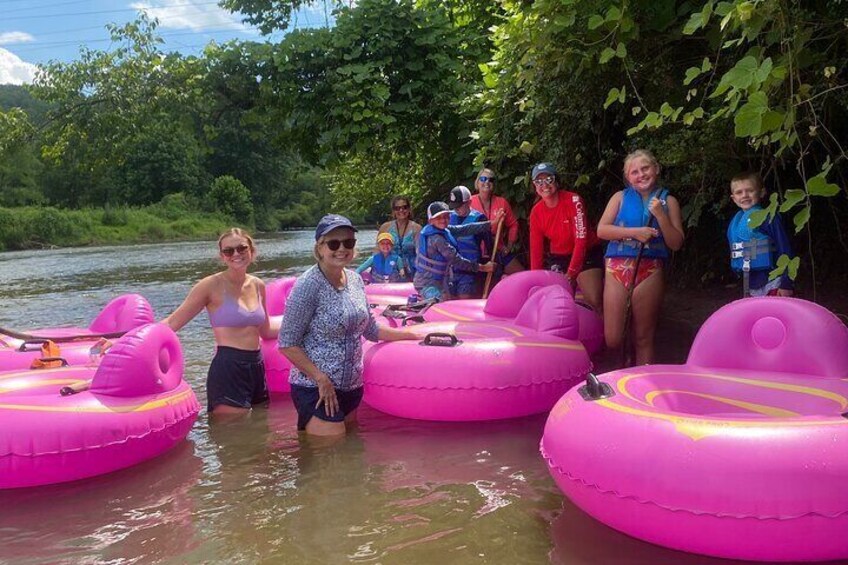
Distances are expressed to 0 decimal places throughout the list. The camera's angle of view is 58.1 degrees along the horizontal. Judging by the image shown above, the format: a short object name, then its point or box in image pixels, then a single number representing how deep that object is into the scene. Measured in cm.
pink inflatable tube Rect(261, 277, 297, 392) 518
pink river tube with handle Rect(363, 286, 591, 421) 425
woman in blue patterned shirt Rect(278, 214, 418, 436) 388
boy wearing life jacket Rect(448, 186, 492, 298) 659
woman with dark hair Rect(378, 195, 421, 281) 799
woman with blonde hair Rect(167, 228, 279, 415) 450
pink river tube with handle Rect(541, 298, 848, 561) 242
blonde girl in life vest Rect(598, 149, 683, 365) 445
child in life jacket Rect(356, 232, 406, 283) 823
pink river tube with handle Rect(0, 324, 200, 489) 344
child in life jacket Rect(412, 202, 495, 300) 621
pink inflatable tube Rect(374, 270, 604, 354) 545
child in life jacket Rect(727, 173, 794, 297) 412
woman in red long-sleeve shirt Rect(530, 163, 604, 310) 572
